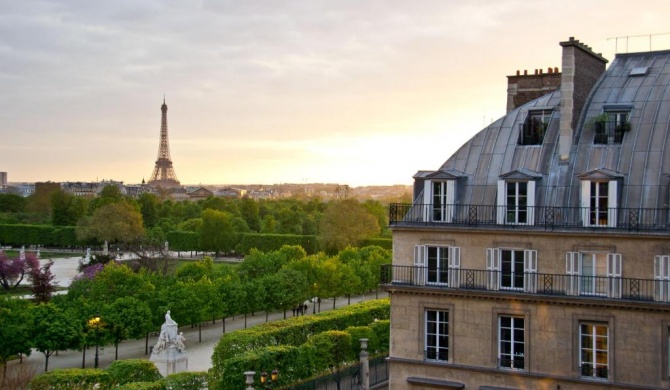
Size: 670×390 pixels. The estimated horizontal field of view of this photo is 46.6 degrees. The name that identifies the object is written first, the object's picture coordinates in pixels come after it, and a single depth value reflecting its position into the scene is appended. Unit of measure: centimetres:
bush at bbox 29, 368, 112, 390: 3011
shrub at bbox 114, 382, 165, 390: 2934
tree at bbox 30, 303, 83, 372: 4097
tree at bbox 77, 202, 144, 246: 10731
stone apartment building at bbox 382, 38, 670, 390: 2447
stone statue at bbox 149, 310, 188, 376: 3762
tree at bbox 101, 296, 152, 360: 4391
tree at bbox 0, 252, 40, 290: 7069
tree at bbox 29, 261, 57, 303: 5641
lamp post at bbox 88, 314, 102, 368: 4306
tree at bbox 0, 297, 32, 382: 4028
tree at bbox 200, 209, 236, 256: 11112
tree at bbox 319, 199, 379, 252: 9238
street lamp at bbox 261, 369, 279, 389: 2692
